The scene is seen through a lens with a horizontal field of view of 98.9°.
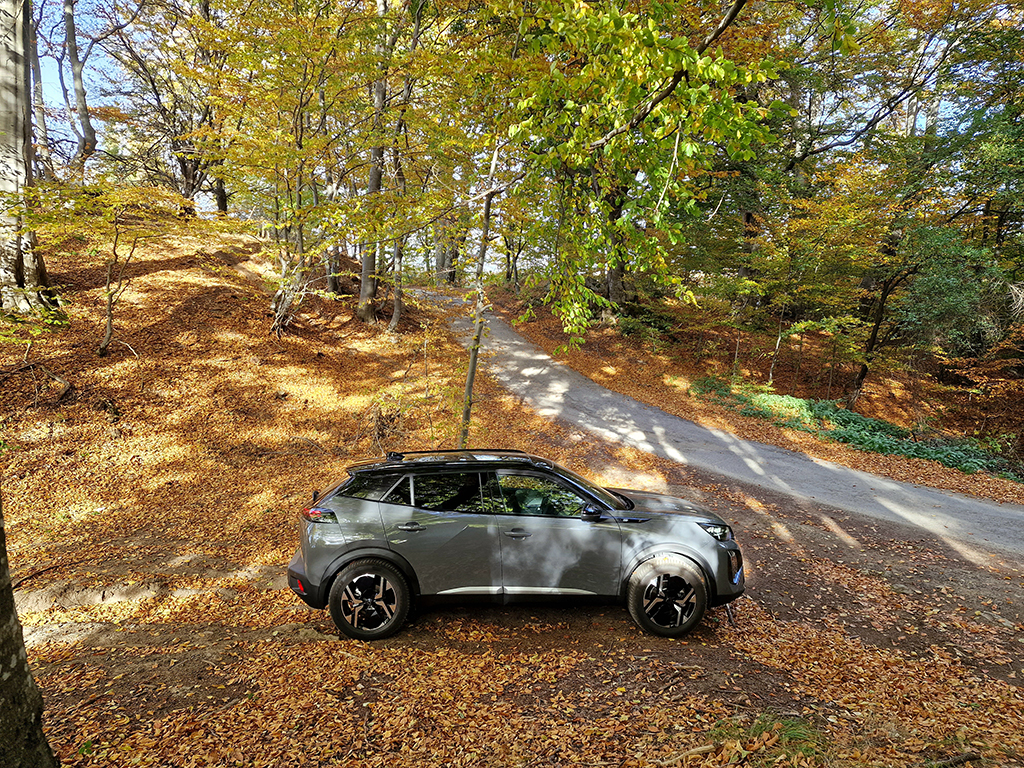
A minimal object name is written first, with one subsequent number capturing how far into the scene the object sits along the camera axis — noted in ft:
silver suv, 13.61
